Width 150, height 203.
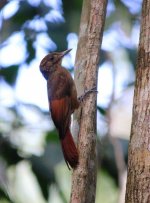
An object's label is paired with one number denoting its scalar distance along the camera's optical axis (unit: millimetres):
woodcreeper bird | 6570
